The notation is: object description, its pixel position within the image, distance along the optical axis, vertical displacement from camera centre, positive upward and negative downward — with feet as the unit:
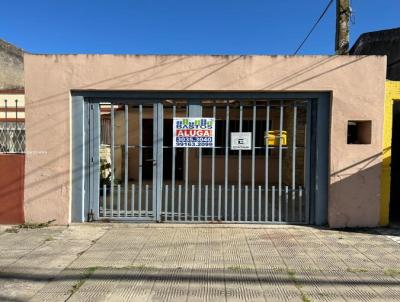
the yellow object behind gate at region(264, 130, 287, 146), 26.78 +0.05
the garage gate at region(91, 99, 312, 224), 26.55 -2.30
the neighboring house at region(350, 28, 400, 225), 26.14 +2.11
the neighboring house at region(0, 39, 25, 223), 26.43 -2.05
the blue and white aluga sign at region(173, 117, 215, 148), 26.55 +0.34
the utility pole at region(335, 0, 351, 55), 35.53 +9.05
